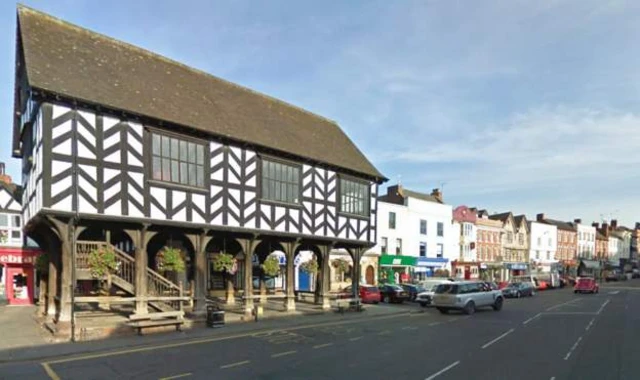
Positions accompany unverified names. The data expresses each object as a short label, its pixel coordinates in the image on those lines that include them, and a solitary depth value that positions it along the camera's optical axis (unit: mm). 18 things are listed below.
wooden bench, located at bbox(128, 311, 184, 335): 17422
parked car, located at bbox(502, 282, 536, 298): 45188
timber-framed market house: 16812
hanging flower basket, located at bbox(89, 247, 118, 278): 17047
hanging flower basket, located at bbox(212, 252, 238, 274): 22562
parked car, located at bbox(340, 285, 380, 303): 33531
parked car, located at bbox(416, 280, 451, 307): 32688
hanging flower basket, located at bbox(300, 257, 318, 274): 27750
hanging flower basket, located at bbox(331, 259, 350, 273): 31406
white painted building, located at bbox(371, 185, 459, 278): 49750
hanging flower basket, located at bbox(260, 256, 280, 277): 24422
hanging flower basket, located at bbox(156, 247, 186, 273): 19750
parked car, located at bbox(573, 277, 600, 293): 50219
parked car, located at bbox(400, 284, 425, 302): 36334
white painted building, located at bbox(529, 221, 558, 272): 81562
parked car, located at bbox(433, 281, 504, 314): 27078
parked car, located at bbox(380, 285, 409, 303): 35500
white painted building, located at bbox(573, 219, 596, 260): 97875
